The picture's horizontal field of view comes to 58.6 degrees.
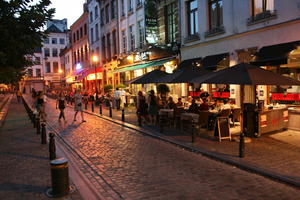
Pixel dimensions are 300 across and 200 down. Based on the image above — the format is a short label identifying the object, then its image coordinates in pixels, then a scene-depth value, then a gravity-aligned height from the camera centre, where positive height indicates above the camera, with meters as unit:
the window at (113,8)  29.05 +9.30
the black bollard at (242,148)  6.85 -1.49
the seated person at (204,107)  10.24 -0.61
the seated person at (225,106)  10.16 -0.61
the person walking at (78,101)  14.47 -0.43
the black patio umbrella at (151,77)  13.45 +0.78
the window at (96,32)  34.94 +8.06
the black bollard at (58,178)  4.93 -1.57
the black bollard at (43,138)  9.21 -1.51
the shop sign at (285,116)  10.12 -1.01
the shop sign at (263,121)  9.20 -1.07
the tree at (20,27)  7.96 +2.12
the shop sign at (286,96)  10.59 -0.28
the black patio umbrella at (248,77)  7.53 +0.40
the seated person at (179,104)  12.28 -0.58
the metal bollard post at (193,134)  8.58 -1.40
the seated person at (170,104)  12.32 -0.57
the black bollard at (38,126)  11.19 -1.32
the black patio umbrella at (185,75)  11.05 +0.73
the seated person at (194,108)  10.81 -0.68
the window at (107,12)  31.16 +9.42
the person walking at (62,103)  14.97 -0.50
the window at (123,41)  27.22 +5.31
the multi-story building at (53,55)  71.69 +10.60
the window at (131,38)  25.33 +5.20
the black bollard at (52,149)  7.04 -1.46
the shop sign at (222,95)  14.25 -0.24
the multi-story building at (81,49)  39.75 +7.35
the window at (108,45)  31.59 +5.70
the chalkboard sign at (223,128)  8.88 -1.24
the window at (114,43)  29.52 +5.54
